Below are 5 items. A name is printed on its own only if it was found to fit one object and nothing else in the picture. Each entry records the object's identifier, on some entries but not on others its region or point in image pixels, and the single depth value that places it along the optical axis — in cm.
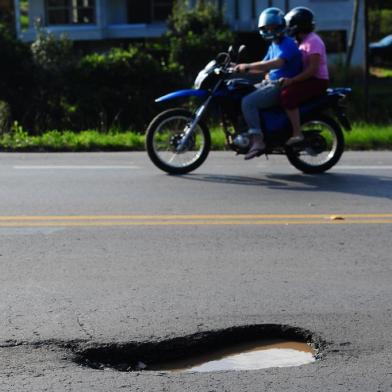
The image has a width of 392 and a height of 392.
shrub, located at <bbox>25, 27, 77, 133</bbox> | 2334
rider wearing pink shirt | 1023
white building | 3781
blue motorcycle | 1045
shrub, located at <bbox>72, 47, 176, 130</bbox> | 2506
